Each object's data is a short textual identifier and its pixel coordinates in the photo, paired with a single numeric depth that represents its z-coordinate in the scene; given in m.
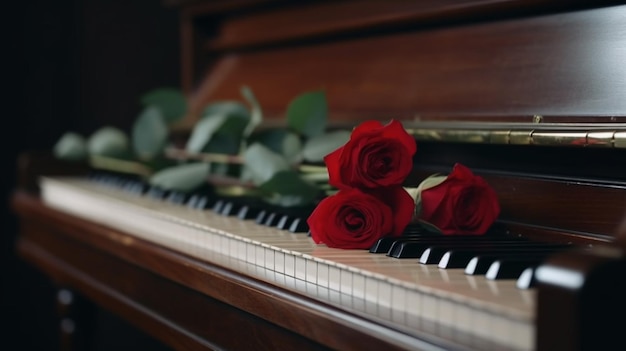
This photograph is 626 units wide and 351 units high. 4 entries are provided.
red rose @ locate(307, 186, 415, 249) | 0.99
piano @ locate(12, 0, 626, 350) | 0.70
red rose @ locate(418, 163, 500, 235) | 1.03
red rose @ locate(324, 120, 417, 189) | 1.01
